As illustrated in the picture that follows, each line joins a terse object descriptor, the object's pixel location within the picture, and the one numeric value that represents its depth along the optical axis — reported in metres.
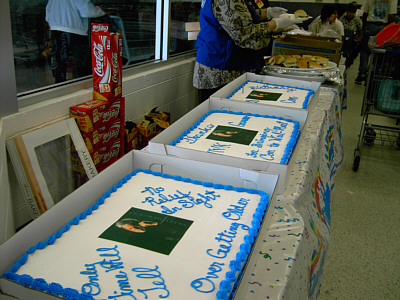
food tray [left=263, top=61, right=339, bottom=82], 2.56
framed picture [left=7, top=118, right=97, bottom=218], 1.62
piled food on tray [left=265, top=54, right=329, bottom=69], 2.71
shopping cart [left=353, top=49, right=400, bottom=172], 2.95
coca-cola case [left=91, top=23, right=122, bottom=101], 1.96
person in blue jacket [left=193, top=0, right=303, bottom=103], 2.35
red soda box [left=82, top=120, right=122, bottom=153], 1.96
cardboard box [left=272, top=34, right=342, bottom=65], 3.04
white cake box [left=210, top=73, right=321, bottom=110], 2.03
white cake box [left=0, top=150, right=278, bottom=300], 0.75
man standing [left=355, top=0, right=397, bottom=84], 6.87
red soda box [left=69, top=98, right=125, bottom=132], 1.94
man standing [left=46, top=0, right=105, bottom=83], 2.11
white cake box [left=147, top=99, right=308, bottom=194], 1.13
